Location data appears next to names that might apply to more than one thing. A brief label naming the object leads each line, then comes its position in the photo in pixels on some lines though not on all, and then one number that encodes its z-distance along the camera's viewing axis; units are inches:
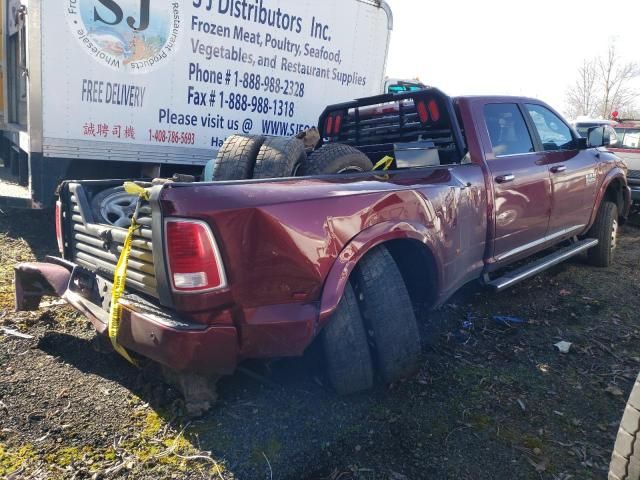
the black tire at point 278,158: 132.4
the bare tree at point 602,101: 1619.1
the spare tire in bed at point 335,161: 139.6
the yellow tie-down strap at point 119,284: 99.4
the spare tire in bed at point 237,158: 136.7
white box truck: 187.9
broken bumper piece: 89.2
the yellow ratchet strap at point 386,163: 146.4
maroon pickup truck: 89.6
